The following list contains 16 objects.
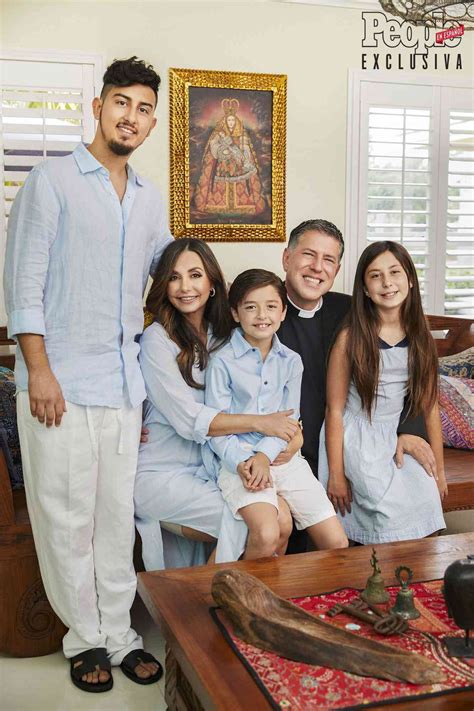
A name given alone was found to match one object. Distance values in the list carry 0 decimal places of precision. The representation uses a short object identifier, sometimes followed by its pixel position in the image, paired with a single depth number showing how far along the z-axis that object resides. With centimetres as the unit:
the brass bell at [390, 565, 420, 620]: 168
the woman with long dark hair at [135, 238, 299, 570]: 236
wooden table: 143
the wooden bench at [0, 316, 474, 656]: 242
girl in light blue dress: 260
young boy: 234
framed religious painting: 411
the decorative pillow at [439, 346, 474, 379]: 361
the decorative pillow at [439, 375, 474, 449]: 328
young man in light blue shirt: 215
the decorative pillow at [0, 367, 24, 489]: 265
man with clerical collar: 274
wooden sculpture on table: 149
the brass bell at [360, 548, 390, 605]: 173
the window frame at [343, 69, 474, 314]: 442
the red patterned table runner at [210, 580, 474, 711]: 141
